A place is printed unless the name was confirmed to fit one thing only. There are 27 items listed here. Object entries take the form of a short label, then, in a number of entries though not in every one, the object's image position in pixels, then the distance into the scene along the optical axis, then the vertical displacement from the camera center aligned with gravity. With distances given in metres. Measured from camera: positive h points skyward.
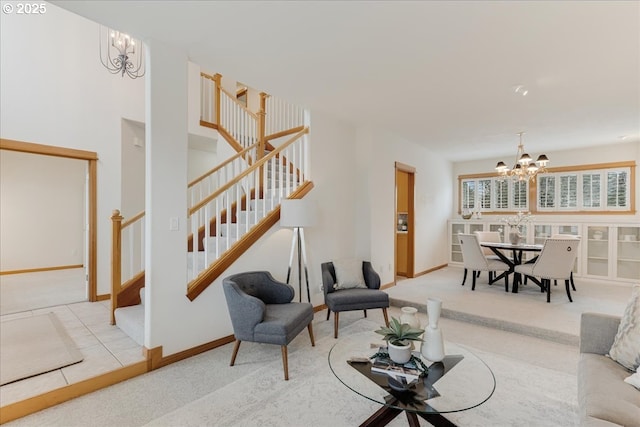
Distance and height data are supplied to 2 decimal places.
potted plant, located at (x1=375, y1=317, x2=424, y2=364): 1.78 -0.78
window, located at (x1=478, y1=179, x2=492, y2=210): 7.22 +0.47
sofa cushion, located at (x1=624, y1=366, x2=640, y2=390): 1.57 -0.89
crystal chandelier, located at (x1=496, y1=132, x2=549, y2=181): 4.53 +0.73
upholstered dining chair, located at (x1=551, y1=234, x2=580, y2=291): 4.87 -1.17
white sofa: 1.32 -0.90
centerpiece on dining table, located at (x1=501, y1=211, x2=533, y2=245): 5.31 -0.19
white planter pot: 1.78 -0.84
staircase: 3.09 +0.18
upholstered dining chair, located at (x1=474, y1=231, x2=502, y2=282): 5.81 -0.49
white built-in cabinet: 5.41 -0.60
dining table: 4.83 -0.65
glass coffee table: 1.55 -0.97
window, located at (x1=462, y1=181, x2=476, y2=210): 7.46 +0.45
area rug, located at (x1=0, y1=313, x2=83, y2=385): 2.35 -1.25
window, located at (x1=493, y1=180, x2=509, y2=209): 6.96 +0.45
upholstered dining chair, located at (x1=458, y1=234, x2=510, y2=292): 4.98 -0.83
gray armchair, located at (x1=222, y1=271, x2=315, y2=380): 2.53 -0.95
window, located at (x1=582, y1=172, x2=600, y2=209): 5.95 +0.47
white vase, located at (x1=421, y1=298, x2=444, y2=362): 1.86 -0.80
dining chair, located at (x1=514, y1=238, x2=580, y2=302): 4.24 -0.67
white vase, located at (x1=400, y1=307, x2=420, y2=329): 1.97 -0.71
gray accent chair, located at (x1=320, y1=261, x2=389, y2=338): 3.33 -0.98
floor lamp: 3.40 -0.02
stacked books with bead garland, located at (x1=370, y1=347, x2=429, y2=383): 1.71 -0.93
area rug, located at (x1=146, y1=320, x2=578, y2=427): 1.94 -1.36
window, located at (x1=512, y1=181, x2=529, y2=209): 6.73 +0.43
